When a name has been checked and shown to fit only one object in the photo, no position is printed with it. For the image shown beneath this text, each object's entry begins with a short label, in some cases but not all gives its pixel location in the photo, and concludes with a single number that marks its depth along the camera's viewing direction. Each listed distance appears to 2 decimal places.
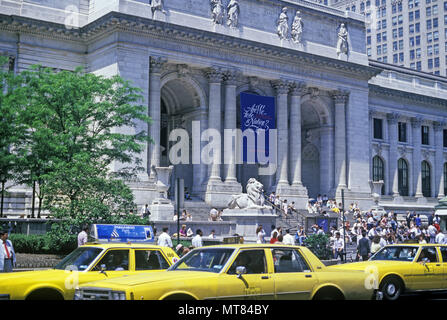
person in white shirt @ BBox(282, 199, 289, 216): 42.47
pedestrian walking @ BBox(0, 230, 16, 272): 16.44
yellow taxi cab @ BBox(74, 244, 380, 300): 9.62
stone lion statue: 31.59
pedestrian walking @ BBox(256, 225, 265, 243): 26.00
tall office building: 94.94
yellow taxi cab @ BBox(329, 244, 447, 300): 15.49
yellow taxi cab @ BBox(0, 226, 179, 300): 11.14
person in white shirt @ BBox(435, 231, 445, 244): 25.63
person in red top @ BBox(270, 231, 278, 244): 22.23
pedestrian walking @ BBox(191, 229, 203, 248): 22.44
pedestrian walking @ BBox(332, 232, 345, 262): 27.19
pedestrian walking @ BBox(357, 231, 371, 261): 22.92
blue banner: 44.62
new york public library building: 41.09
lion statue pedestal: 31.25
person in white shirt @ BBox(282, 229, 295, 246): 23.15
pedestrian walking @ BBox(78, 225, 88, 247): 21.09
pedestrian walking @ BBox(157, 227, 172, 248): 20.28
